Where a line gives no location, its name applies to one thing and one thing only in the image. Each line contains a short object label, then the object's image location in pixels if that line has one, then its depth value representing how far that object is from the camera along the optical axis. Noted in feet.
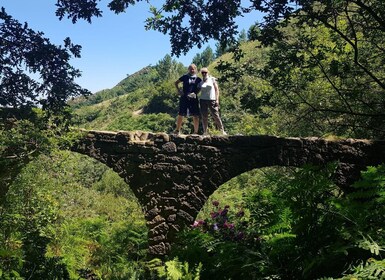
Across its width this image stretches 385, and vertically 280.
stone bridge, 23.06
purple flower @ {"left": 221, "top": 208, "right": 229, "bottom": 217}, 16.86
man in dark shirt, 23.73
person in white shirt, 23.63
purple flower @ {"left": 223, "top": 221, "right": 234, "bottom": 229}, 15.21
